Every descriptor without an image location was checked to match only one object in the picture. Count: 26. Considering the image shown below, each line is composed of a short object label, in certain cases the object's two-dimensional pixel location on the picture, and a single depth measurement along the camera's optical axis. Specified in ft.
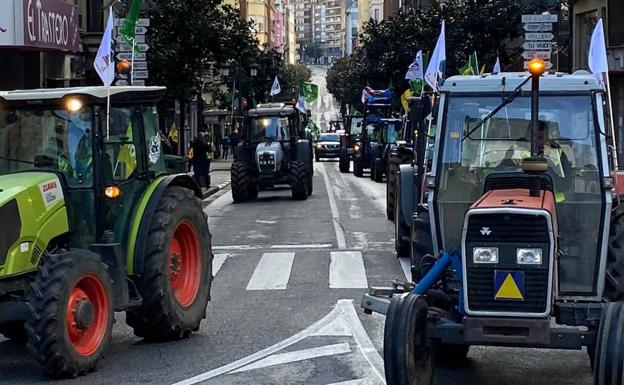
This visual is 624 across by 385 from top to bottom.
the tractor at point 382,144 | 127.75
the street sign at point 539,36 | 80.03
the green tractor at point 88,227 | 27.35
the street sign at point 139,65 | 73.36
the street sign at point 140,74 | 73.97
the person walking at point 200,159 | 107.45
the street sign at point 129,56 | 72.53
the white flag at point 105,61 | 39.29
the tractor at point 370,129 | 138.62
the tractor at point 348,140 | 157.79
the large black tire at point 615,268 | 26.16
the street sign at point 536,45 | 80.38
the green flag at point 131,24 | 69.10
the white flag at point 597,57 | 31.70
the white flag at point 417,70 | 105.60
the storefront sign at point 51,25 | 69.46
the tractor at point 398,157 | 59.38
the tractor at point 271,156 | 94.12
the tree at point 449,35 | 132.05
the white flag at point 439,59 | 53.31
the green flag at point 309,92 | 263.82
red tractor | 23.07
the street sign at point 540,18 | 79.25
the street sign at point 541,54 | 80.48
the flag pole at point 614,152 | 28.83
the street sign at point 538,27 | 80.07
